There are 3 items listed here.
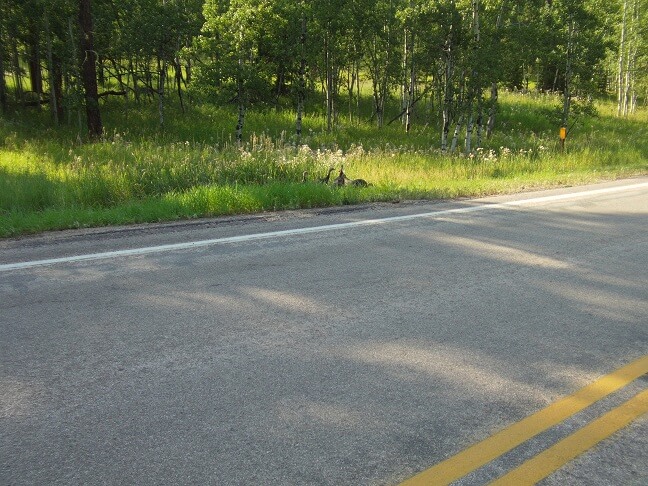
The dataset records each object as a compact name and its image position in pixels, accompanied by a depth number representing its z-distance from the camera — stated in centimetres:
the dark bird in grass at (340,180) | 1103
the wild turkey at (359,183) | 1122
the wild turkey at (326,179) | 1122
